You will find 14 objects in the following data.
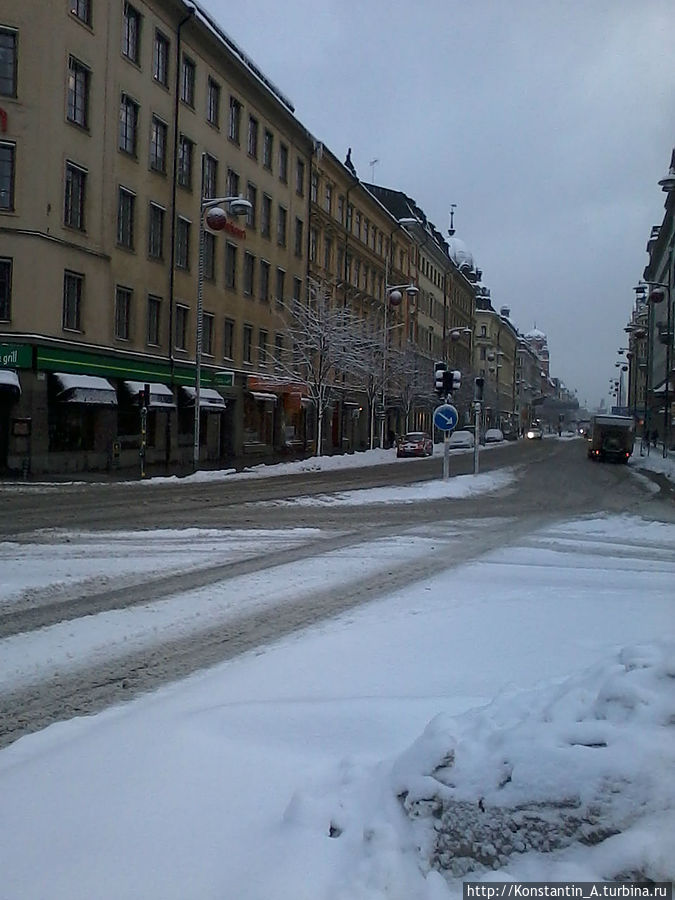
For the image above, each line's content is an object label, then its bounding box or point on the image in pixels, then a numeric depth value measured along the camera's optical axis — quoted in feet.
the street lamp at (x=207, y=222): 103.19
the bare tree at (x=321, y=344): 142.31
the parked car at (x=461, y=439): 223.51
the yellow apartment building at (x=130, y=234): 93.09
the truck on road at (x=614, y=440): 173.78
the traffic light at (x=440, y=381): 85.05
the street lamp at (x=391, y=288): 167.02
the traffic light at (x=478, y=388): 96.76
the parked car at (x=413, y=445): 168.14
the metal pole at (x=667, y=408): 160.76
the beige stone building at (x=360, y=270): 179.93
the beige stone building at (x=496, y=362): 391.45
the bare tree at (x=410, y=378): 197.67
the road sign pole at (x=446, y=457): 86.33
